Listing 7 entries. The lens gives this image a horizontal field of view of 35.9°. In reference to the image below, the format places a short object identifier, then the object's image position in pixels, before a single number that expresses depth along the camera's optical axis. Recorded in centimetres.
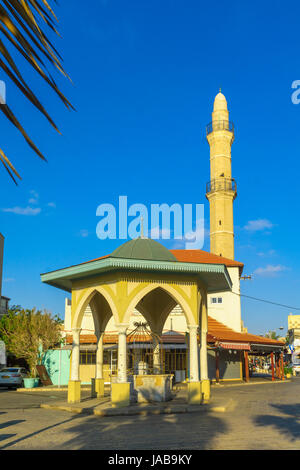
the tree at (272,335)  9052
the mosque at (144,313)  1595
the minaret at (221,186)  4681
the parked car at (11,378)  2883
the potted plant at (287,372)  4262
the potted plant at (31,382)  2817
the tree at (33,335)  2936
